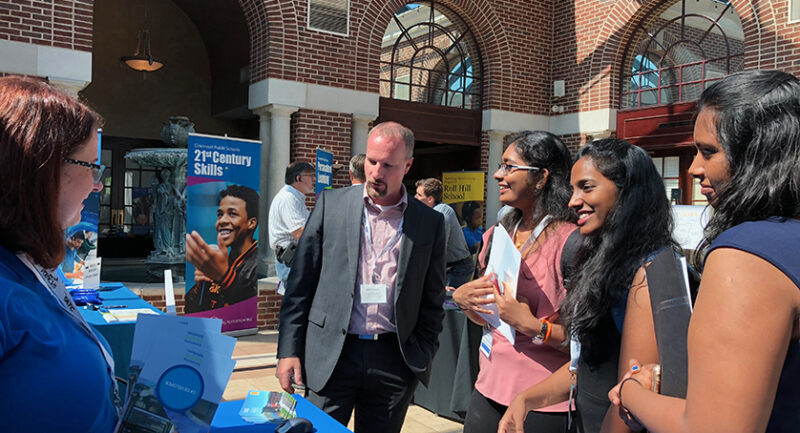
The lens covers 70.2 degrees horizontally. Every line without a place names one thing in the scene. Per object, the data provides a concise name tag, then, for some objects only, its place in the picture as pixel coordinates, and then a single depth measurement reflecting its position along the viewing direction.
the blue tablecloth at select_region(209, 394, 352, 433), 1.69
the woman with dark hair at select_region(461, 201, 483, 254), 7.18
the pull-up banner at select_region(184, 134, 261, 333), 5.91
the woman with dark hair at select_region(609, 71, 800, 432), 0.87
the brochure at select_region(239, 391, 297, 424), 1.76
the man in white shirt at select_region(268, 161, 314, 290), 5.49
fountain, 7.02
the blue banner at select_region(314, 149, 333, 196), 6.99
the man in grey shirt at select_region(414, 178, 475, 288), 5.48
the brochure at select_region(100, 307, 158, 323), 3.42
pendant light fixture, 9.38
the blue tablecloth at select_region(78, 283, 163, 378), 3.29
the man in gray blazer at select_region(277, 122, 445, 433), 2.42
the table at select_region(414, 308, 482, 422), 3.96
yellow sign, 9.56
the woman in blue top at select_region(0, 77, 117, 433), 0.99
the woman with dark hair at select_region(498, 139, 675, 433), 1.40
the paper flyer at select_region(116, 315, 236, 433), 1.27
